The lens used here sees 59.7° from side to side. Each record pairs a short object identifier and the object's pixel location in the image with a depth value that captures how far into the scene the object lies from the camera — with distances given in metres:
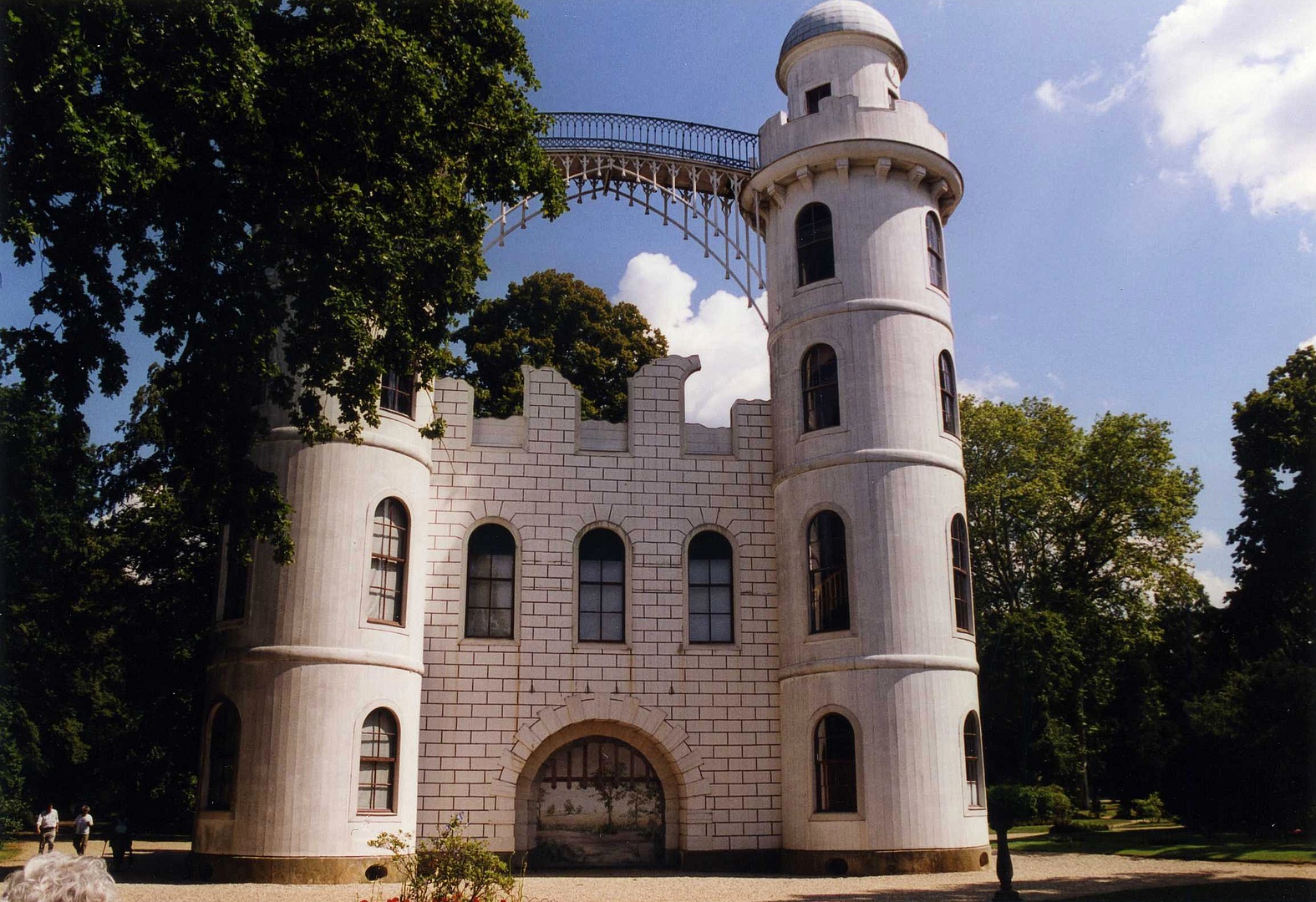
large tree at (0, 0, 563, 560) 14.33
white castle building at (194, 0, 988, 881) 20.39
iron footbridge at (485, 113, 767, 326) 26.94
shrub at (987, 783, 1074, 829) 31.16
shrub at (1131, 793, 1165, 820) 37.91
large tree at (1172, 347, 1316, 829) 26.12
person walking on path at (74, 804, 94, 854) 26.91
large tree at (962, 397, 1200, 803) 38.81
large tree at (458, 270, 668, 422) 36.12
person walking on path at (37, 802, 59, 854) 26.89
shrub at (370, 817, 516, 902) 12.07
